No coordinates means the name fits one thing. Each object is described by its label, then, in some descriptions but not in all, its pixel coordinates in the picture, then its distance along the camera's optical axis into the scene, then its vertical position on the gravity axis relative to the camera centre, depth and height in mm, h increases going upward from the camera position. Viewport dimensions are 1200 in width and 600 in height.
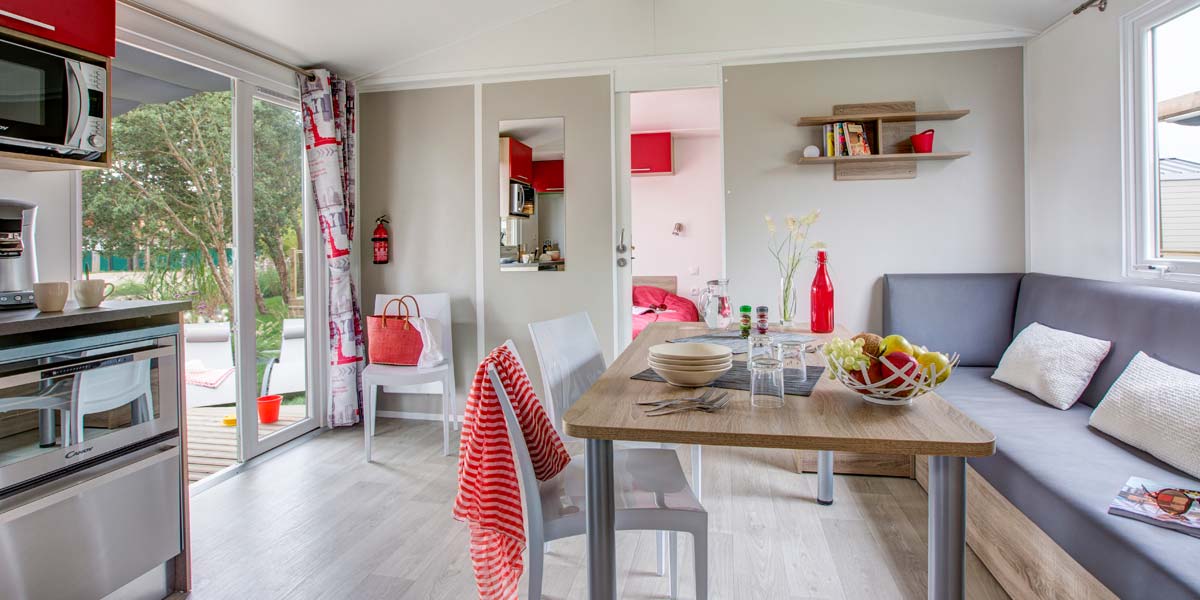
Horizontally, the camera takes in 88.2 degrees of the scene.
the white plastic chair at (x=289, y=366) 3562 -381
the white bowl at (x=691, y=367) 1509 -175
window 2316 +581
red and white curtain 3678 +551
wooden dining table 1098 -257
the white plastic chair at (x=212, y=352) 3078 -252
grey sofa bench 1378 -444
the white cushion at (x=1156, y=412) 1709 -372
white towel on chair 3371 -256
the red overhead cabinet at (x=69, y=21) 1840 +898
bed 4895 -61
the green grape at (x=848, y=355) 1326 -134
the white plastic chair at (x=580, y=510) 1506 -537
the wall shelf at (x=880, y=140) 3332 +837
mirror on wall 3842 +640
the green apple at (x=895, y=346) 1326 -115
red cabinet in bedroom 5934 +1364
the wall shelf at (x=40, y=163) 1934 +476
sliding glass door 2656 +323
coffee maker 1865 +148
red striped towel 1535 -443
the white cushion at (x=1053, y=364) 2355 -298
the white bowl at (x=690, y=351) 1532 -147
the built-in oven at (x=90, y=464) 1633 -468
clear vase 2416 -43
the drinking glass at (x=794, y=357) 1506 -153
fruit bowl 1274 -192
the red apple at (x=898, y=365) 1266 -150
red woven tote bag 3379 -229
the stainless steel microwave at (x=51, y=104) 1865 +641
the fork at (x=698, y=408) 1301 -241
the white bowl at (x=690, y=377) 1514 -202
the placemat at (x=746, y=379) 1490 -220
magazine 1388 -522
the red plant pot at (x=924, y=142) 3252 +794
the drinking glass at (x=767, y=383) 1328 -191
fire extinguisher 4043 +375
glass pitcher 2406 -35
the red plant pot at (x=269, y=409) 3504 -612
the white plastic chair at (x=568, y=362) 1916 -217
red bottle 2350 -43
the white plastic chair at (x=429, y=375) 3248 -403
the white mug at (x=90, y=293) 1934 +36
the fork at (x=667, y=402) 1373 -238
